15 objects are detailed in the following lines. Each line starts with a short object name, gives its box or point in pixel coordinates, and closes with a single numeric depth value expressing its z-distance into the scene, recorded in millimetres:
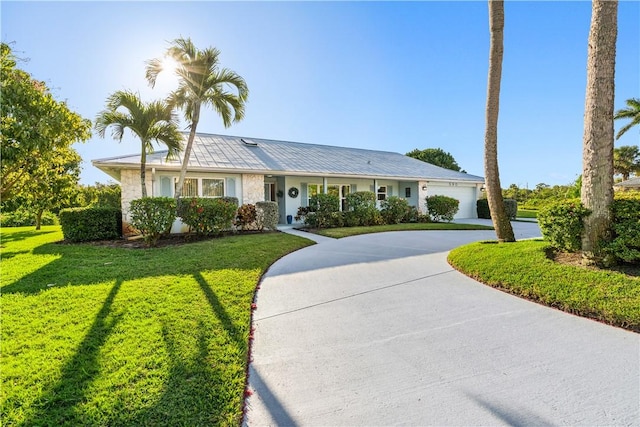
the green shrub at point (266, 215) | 12344
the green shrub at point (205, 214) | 10133
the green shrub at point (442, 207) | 16797
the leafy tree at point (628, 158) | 31016
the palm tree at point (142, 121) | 9820
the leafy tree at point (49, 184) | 11508
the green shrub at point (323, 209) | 13711
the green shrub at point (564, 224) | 5020
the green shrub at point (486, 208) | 18775
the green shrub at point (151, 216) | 9006
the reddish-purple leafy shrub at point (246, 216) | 12023
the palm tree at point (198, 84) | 10031
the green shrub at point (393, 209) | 15477
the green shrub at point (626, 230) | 4418
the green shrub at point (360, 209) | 14320
